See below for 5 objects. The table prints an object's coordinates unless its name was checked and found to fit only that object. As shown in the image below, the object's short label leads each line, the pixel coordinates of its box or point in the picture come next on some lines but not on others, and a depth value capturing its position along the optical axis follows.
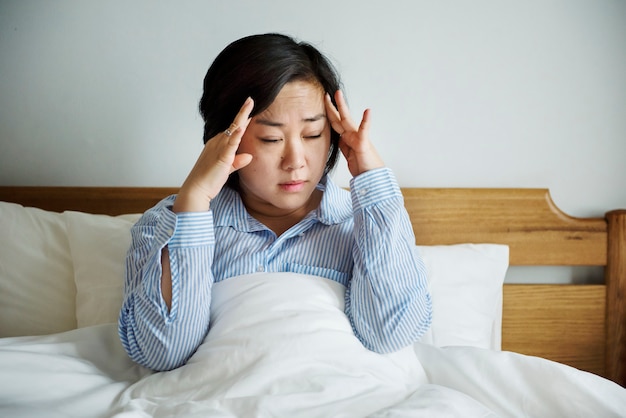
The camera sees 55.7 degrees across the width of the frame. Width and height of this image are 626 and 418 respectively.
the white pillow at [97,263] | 1.25
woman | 1.00
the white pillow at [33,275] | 1.27
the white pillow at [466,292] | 1.31
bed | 0.88
